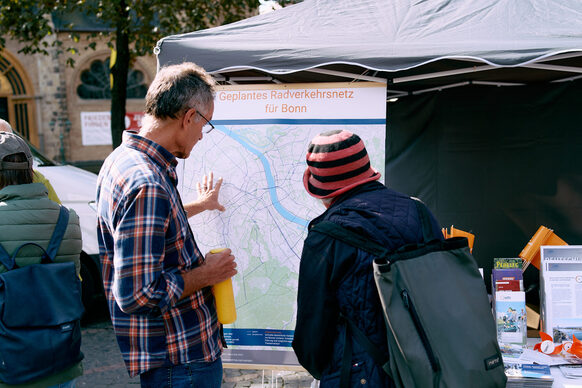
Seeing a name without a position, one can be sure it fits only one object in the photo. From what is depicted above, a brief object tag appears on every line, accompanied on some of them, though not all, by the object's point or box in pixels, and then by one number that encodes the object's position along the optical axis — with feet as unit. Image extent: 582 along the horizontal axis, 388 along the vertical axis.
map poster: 9.15
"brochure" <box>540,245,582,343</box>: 9.07
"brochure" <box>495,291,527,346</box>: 8.99
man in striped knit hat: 5.12
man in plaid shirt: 5.12
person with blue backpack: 6.33
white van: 17.06
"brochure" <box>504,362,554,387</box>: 7.58
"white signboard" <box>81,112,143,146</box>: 58.49
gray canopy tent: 8.73
